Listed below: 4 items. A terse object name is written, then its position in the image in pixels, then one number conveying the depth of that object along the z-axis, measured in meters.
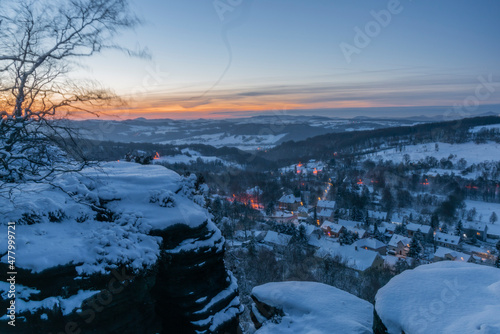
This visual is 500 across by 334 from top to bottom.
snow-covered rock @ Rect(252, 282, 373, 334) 8.41
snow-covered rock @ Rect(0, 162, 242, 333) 5.50
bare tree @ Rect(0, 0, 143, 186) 5.92
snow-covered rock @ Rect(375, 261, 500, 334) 5.87
